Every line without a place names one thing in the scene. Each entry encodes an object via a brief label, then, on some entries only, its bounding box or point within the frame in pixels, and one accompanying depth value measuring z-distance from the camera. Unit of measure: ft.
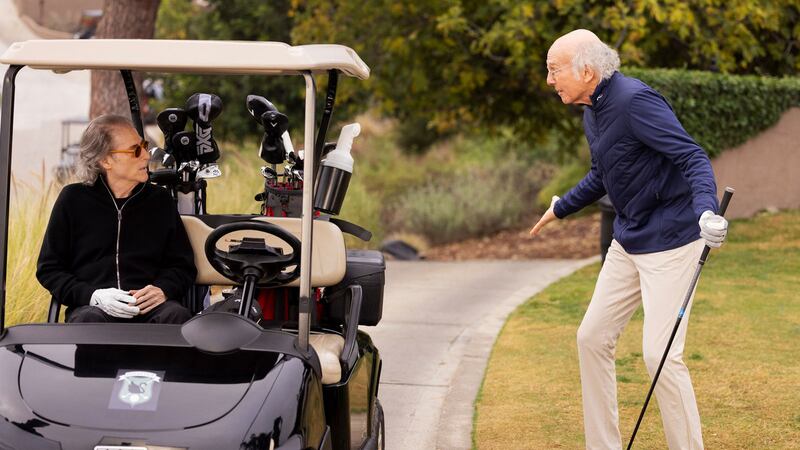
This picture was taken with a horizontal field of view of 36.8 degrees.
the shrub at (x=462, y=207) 61.46
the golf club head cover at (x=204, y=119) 18.60
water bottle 16.81
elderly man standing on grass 15.12
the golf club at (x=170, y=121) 18.69
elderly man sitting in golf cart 15.06
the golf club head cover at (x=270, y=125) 18.47
